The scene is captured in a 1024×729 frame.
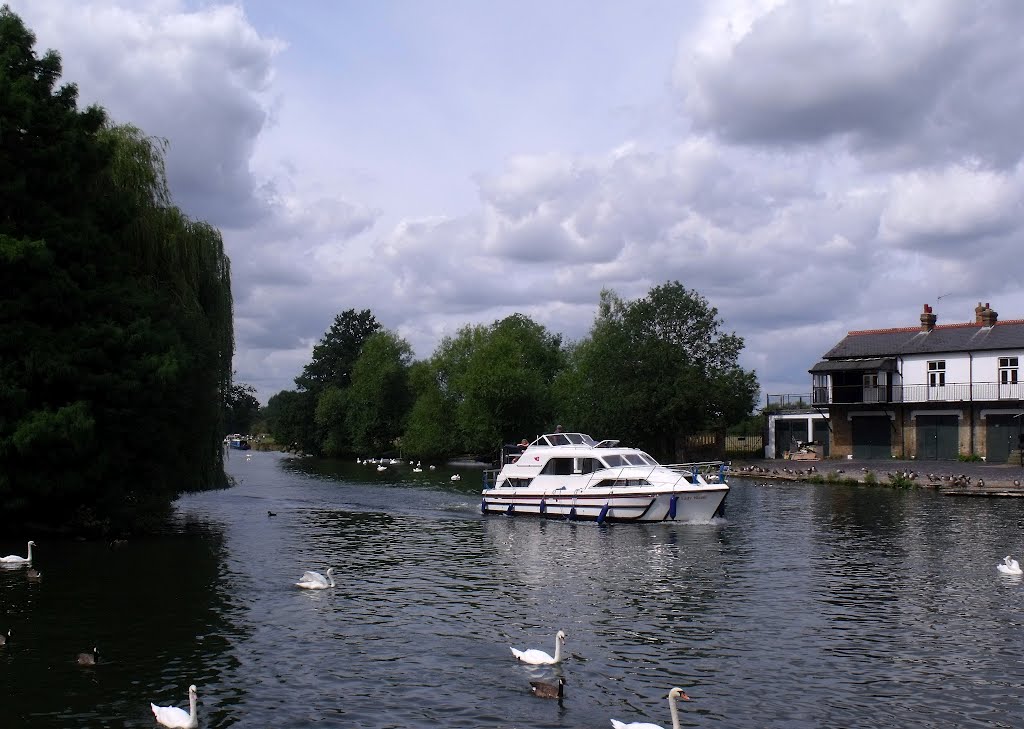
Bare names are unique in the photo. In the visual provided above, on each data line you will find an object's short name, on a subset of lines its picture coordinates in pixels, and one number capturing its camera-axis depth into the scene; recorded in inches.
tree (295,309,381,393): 5654.5
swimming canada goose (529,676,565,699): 617.3
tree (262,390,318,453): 5329.7
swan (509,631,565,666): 681.6
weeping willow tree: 1109.1
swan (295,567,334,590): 956.6
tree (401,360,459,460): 4025.6
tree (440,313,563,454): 3772.1
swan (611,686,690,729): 529.4
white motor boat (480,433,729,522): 1558.8
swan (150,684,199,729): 548.1
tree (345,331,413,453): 4594.0
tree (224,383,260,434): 1550.2
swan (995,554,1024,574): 1035.3
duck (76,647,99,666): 670.5
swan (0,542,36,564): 1008.9
